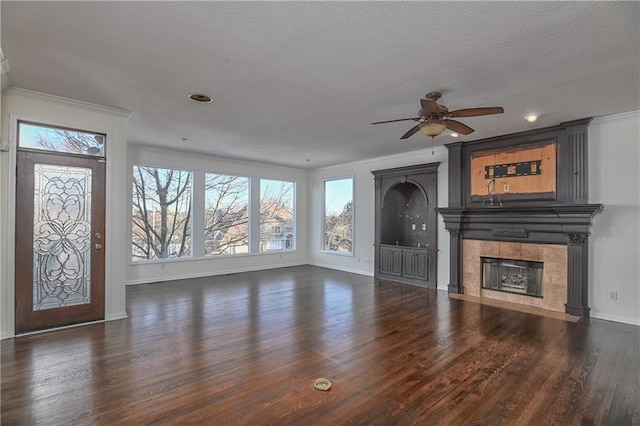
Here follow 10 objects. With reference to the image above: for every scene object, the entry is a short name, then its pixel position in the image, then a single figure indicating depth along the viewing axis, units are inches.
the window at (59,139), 147.4
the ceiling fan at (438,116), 126.0
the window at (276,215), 337.4
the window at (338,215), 330.0
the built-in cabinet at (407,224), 257.9
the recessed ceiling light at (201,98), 146.6
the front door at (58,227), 146.3
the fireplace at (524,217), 182.7
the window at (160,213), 265.1
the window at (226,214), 299.9
